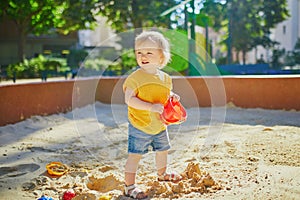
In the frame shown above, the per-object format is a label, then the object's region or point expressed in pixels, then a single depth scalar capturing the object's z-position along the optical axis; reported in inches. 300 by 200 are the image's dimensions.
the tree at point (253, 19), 812.0
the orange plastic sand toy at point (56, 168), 104.0
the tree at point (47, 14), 568.7
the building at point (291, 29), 1115.3
